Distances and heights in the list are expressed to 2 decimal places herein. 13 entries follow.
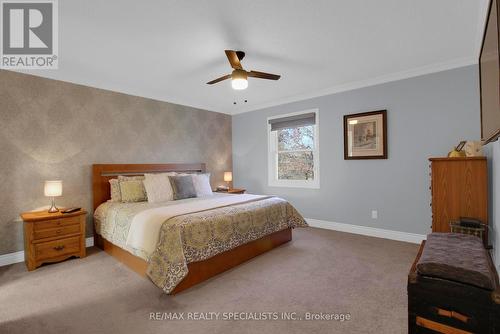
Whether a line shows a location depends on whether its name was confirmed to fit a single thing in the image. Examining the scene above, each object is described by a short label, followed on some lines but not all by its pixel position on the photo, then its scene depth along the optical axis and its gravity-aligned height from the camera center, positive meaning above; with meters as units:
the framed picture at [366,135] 3.90 +0.50
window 4.75 +0.35
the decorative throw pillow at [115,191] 3.70 -0.31
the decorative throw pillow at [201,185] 4.19 -0.28
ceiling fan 2.65 +1.05
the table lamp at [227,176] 5.53 -0.18
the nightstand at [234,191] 5.12 -0.46
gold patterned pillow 3.61 -0.31
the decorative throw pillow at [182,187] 3.84 -0.27
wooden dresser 2.22 -0.22
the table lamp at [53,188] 3.09 -0.22
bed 2.35 -0.70
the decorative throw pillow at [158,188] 3.61 -0.28
